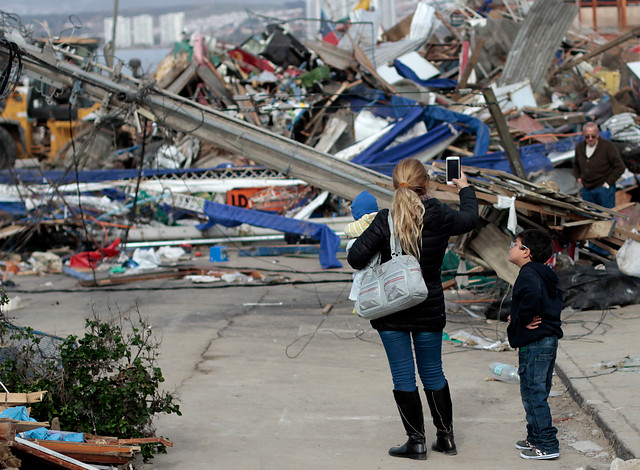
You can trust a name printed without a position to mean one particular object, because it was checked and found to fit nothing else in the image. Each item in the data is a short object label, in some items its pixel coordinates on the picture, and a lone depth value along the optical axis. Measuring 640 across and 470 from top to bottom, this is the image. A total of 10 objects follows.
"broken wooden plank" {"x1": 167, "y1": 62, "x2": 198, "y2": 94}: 22.61
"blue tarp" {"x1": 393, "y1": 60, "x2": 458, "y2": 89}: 20.69
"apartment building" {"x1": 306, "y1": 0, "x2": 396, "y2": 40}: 28.81
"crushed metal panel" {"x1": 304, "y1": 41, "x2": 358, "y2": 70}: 20.89
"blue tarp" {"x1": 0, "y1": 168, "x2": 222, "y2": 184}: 18.77
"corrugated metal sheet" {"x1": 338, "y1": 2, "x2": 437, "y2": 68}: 22.08
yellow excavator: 24.52
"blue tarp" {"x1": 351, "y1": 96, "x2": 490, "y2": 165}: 17.45
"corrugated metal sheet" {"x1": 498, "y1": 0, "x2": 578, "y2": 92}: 20.88
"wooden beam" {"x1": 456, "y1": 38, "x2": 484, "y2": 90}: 20.83
